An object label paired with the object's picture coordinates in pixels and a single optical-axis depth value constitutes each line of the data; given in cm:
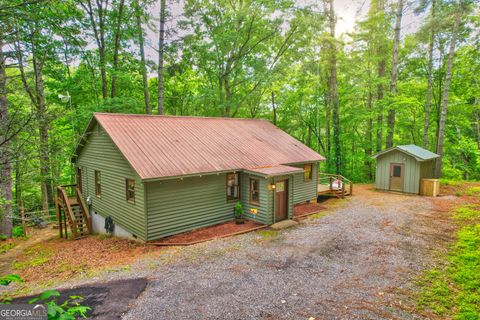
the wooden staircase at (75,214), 1212
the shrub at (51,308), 206
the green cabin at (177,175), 912
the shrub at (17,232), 1254
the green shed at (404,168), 1440
